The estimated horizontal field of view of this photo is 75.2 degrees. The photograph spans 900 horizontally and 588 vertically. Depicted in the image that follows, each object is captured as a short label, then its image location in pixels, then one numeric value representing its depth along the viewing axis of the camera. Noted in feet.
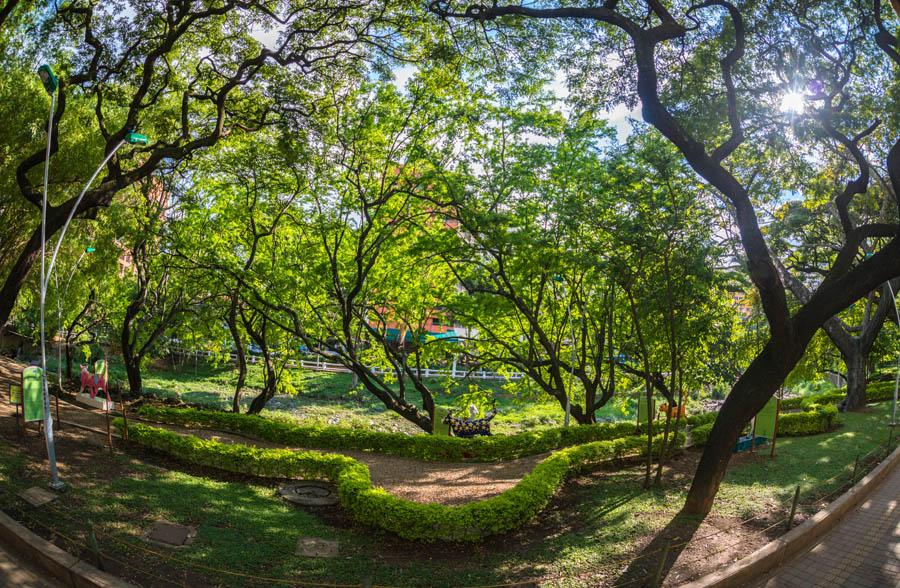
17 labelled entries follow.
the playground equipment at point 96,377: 53.26
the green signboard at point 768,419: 46.16
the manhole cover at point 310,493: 34.40
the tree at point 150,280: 57.21
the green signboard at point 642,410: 48.24
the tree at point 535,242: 45.85
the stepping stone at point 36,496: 27.71
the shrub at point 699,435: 51.31
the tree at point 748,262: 27.55
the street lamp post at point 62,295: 61.27
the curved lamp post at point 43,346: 29.96
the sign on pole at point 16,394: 40.73
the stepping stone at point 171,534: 25.57
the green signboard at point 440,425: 53.57
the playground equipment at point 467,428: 57.57
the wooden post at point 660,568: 21.39
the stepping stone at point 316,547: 26.43
